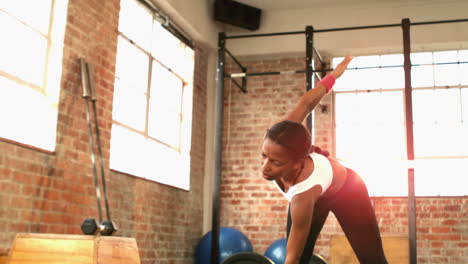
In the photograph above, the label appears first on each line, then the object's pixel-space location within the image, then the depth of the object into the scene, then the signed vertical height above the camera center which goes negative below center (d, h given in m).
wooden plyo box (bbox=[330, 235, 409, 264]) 5.20 -0.19
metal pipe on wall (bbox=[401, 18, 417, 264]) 5.40 +0.88
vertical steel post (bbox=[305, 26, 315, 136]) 5.95 +1.74
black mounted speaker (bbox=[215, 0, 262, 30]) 7.20 +2.66
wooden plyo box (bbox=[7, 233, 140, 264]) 2.81 -0.14
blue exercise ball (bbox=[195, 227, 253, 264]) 6.20 -0.21
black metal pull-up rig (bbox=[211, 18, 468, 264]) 5.45 +1.08
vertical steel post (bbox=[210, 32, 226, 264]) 5.91 +0.66
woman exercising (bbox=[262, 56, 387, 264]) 2.08 +0.17
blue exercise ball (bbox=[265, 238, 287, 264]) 6.07 -0.26
